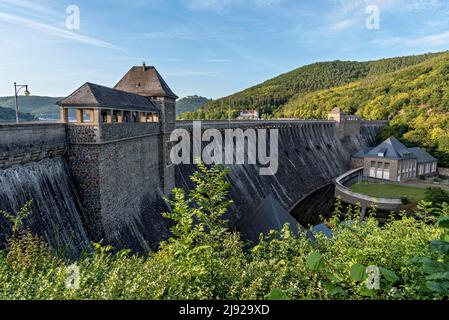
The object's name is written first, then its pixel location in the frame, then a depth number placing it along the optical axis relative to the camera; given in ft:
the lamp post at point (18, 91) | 44.67
